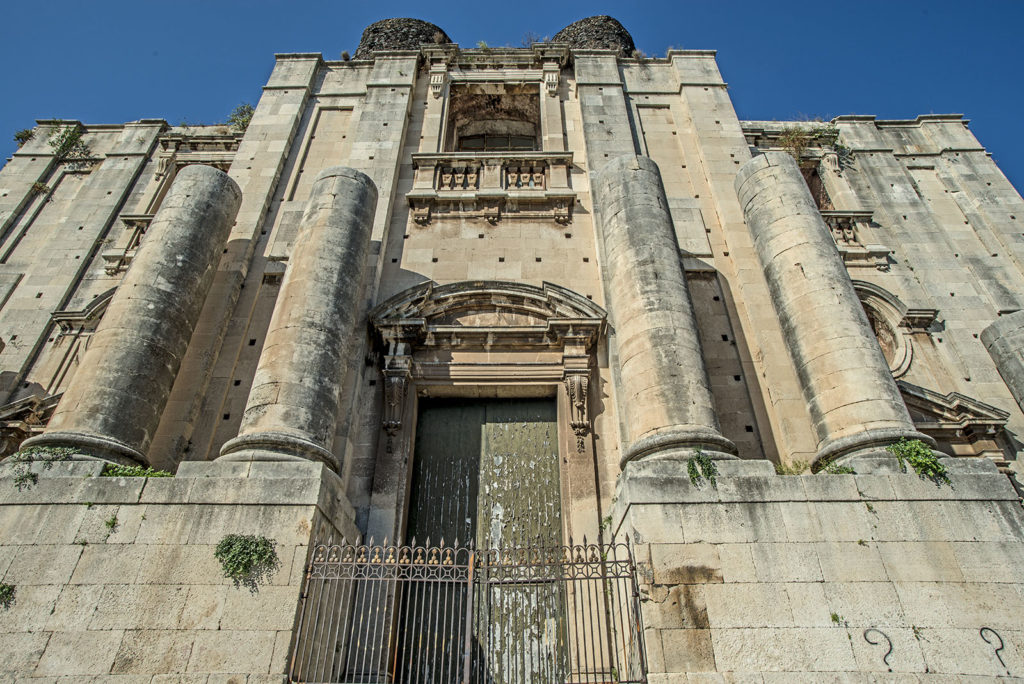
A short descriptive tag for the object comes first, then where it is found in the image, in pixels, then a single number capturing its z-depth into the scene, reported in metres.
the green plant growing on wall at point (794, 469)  8.70
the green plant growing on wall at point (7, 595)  6.06
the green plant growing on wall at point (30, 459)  6.95
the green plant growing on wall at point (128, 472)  7.26
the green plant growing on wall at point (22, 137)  17.16
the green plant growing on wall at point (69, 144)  16.62
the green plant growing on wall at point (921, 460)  6.91
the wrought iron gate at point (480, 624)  6.31
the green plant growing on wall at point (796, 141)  16.02
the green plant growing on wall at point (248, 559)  6.27
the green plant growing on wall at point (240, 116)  16.67
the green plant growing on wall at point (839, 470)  7.05
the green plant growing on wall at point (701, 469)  6.90
